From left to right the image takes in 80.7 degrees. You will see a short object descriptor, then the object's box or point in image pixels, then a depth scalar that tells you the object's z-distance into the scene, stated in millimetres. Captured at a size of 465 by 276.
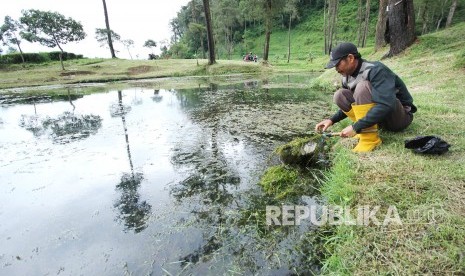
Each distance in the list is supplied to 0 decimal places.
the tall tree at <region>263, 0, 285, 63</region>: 26359
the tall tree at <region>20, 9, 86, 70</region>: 24422
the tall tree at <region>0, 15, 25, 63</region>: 30334
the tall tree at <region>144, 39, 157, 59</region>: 43312
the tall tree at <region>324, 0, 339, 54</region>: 26169
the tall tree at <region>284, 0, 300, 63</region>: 32778
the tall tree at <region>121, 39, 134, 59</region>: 45462
